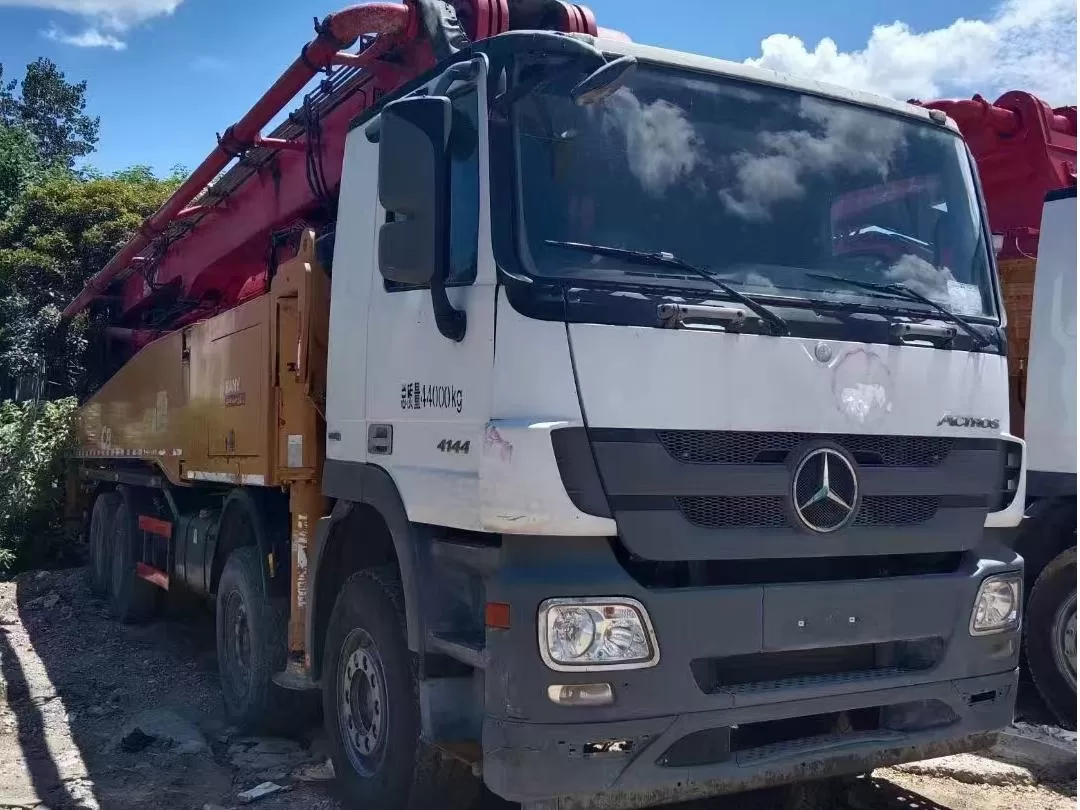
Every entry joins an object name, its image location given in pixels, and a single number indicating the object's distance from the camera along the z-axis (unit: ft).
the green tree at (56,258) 46.06
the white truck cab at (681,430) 10.42
